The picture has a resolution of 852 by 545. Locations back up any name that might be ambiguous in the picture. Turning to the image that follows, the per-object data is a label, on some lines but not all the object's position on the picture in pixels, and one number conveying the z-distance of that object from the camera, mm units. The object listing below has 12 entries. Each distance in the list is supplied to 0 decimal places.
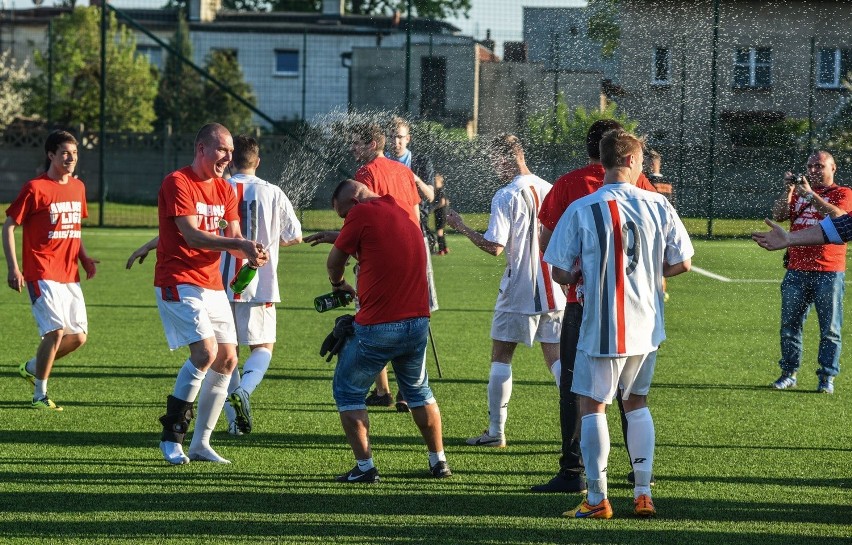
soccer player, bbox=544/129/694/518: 11062
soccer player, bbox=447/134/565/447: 15055
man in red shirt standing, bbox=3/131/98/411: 17252
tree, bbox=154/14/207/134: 75750
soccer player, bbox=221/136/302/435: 15961
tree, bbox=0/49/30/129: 82000
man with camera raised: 19250
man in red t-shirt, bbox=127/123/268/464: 13430
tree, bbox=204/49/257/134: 72625
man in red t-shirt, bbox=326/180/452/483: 12437
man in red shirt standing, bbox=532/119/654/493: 12664
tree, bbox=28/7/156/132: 74812
